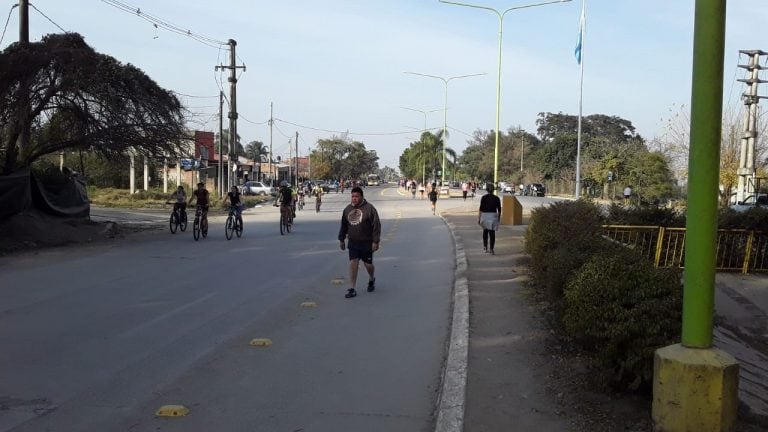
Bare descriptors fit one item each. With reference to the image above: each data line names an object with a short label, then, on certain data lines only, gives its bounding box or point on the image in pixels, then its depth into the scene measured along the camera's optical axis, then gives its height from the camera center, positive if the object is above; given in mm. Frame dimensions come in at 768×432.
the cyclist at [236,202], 19547 -653
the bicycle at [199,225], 18894 -1316
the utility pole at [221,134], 41425 +2838
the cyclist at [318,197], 35000 -827
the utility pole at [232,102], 34344 +3909
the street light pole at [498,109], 28891 +3542
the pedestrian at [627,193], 40966 -343
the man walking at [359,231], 10305 -757
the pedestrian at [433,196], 34219 -641
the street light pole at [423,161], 96081 +3148
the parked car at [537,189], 72812 -452
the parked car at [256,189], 58688 -815
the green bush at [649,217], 14282 -635
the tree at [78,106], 17641 +1962
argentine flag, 27475 +5869
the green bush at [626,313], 4988 -976
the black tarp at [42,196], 16578 -548
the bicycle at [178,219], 20969 -1290
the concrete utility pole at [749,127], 32531 +2989
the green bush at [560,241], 7734 -752
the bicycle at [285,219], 21044 -1207
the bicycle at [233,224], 19162 -1289
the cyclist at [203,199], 19312 -584
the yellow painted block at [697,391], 4090 -1229
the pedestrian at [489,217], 14875 -709
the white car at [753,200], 26988 -433
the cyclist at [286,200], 21297 -618
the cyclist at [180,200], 20484 -663
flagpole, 27727 +3508
